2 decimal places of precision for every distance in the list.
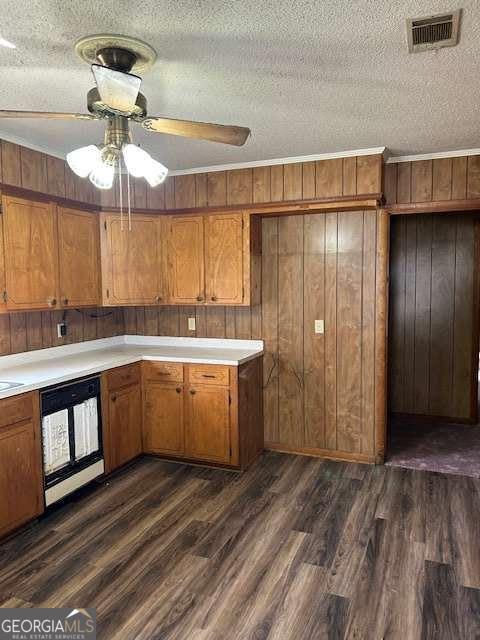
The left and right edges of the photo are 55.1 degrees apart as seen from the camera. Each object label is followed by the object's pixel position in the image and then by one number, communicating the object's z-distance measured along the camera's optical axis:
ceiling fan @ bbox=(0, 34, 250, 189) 1.84
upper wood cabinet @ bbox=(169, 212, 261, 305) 3.85
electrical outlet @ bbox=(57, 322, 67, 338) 3.83
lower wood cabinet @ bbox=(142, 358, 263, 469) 3.65
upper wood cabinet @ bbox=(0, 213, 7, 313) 2.99
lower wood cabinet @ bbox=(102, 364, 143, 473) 3.49
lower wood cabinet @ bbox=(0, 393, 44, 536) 2.64
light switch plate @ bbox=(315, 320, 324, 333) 3.94
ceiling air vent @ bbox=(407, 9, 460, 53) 1.73
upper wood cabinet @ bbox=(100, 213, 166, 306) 3.92
